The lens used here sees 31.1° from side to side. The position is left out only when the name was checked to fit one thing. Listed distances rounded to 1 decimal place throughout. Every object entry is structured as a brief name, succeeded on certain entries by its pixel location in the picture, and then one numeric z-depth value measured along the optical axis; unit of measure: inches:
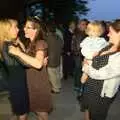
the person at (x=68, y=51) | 242.2
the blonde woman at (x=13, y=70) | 103.0
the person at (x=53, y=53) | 197.4
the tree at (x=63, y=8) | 658.7
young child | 114.5
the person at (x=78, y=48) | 202.3
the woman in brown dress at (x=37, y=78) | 105.4
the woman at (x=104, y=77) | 102.4
